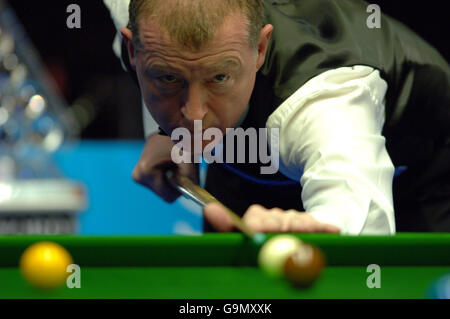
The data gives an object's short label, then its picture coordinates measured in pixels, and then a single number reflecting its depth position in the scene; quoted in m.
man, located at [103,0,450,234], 3.67
